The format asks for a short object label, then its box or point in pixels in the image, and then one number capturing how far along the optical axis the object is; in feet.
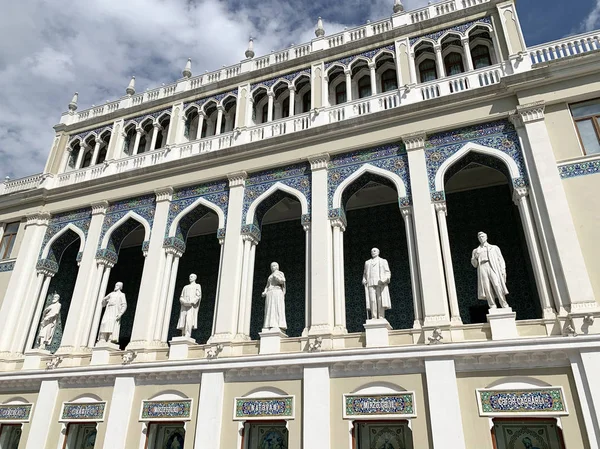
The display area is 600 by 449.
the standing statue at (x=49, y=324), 45.85
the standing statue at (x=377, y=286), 34.23
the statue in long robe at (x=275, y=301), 37.04
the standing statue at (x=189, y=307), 39.91
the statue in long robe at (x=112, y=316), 42.91
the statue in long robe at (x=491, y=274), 31.45
